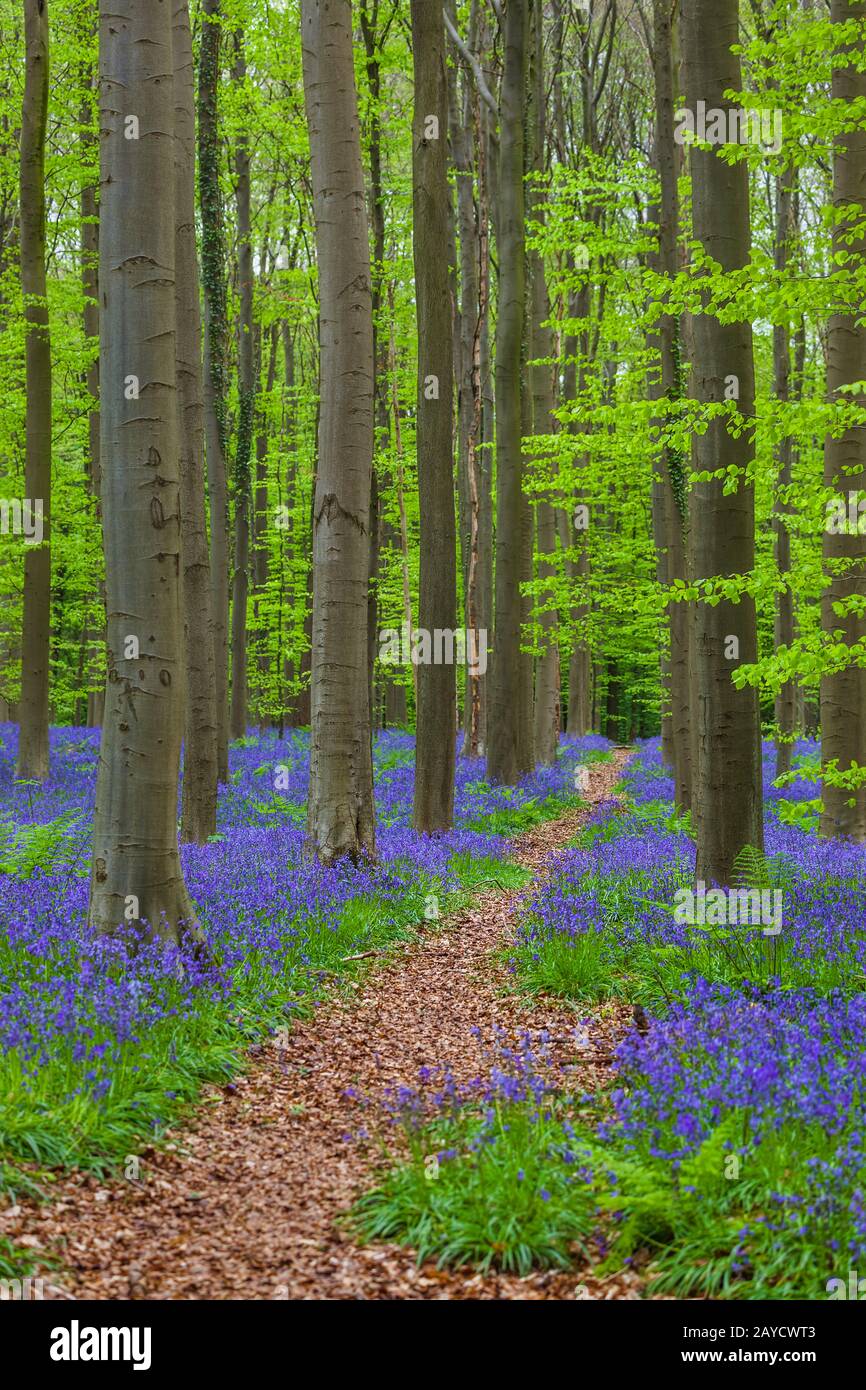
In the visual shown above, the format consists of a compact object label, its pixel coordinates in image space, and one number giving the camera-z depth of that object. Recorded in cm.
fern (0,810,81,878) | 841
